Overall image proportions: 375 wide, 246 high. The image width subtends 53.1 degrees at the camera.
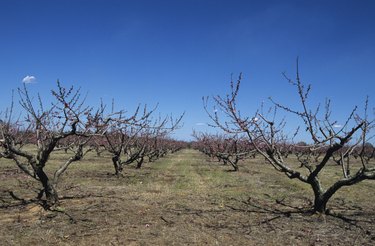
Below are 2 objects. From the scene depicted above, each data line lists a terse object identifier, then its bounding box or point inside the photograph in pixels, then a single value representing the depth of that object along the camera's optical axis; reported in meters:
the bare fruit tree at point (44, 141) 10.68
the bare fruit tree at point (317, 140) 9.58
